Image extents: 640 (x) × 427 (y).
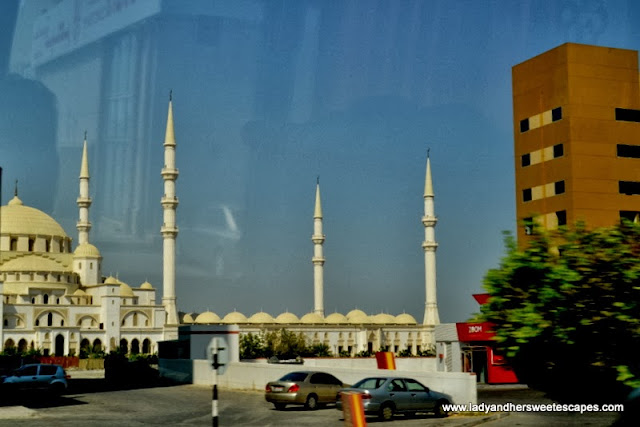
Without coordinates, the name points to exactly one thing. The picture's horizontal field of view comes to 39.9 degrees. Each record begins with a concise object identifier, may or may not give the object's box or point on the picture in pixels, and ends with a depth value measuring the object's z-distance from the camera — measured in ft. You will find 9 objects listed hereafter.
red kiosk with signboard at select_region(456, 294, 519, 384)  141.73
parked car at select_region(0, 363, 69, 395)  109.70
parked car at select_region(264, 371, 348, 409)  88.99
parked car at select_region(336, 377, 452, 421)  77.71
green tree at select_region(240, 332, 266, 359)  310.65
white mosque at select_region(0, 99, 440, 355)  316.81
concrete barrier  86.58
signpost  58.54
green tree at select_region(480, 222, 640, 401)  43.27
